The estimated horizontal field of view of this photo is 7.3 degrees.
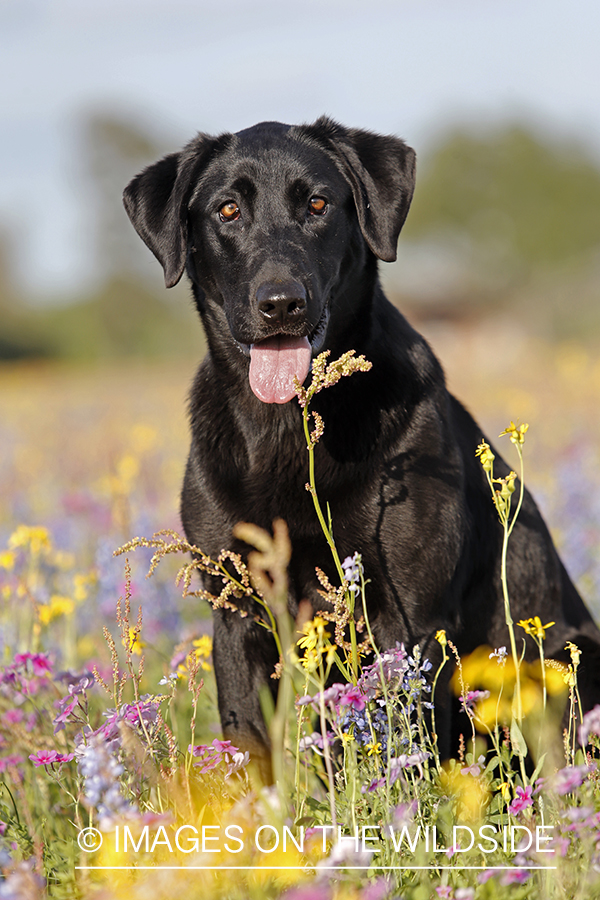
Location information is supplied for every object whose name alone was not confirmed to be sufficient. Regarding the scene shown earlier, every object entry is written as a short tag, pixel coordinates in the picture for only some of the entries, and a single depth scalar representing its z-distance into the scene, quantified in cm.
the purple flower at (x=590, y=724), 340
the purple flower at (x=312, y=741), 346
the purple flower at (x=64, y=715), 350
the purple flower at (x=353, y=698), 345
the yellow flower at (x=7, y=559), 380
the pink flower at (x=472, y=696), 347
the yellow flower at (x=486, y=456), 345
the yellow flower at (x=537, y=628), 343
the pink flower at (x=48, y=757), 349
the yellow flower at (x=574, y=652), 344
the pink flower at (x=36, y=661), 362
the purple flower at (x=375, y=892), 305
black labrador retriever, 363
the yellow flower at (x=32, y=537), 376
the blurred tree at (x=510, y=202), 4050
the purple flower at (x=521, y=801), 344
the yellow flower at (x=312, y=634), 341
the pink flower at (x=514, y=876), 340
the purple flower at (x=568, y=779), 338
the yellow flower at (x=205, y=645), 366
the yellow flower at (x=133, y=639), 347
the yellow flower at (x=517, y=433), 344
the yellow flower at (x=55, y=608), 375
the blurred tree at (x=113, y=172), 2957
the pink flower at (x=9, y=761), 361
